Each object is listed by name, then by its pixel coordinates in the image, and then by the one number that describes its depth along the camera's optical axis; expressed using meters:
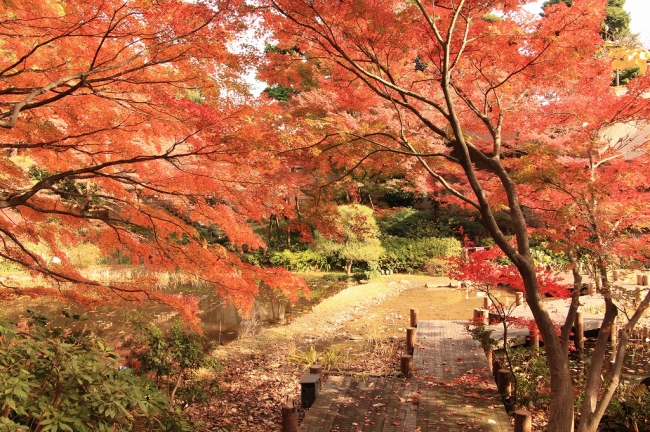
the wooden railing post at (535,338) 8.42
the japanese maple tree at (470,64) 4.54
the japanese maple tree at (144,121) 4.32
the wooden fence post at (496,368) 6.54
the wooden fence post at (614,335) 9.59
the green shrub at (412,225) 19.77
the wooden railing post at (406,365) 6.67
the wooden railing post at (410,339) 8.21
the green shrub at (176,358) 5.12
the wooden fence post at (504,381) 6.04
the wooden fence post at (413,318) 9.85
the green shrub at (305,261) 18.77
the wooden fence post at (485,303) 10.60
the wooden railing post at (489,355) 7.38
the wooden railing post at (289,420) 4.79
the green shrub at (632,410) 5.67
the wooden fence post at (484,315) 9.51
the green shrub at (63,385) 2.37
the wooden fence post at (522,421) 4.57
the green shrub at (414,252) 18.17
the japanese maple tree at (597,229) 4.61
